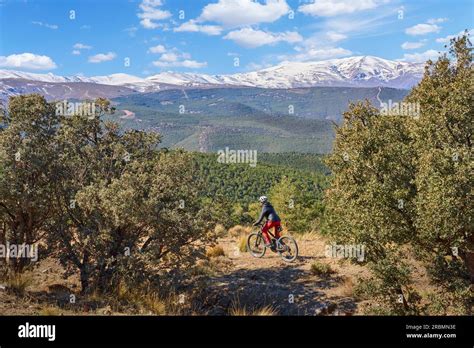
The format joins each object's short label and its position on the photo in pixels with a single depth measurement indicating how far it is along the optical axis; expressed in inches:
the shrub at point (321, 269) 609.9
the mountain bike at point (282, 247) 659.9
